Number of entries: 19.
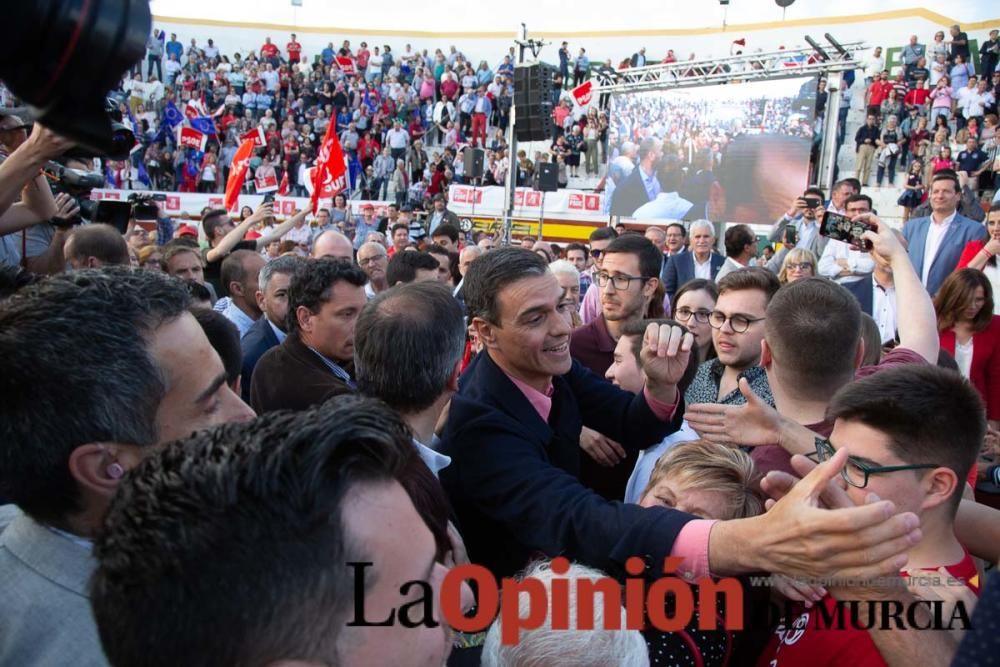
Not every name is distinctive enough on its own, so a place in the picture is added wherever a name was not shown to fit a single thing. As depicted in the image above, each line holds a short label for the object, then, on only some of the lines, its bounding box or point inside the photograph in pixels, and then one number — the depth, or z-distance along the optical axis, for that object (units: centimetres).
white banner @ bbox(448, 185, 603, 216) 1733
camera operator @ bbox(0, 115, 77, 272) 192
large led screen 1562
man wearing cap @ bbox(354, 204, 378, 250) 1418
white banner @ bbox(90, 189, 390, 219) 1825
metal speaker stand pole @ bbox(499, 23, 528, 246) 1256
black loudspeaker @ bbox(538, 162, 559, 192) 1418
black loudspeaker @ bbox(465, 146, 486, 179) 1578
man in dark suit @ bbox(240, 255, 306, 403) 405
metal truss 1470
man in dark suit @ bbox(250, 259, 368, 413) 302
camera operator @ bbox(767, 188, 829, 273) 783
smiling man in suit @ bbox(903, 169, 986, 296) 632
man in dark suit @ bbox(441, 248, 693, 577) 161
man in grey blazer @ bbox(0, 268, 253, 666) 117
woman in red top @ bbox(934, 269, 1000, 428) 418
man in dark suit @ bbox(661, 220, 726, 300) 715
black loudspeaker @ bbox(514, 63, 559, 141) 1295
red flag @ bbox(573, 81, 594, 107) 1708
